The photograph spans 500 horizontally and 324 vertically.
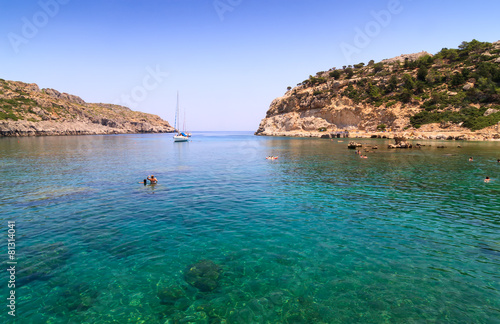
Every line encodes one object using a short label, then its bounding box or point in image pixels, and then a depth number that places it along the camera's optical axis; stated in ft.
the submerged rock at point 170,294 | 26.35
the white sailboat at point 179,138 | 324.17
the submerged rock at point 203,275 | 28.84
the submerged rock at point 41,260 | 30.09
